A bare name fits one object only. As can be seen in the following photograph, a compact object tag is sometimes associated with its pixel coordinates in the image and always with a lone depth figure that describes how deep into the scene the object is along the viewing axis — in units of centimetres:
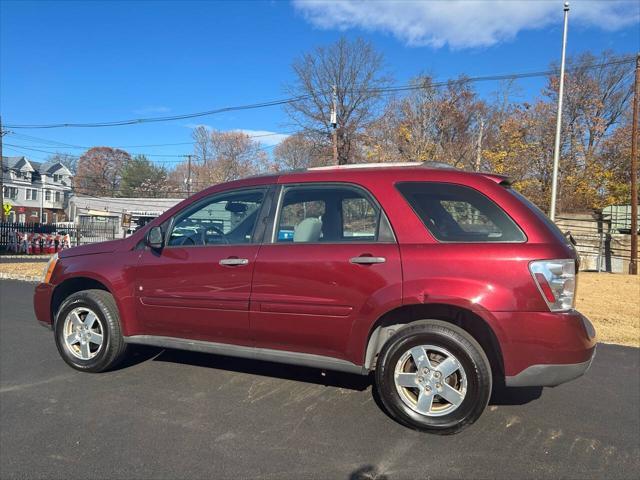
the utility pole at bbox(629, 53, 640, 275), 1848
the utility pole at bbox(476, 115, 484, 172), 2694
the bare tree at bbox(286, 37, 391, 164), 3027
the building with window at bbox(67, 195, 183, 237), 5251
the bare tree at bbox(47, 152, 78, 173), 8340
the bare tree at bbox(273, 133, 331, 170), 3047
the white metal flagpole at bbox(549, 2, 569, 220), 1550
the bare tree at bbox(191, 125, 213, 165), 5534
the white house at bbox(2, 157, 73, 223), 5991
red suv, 297
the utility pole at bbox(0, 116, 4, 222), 3180
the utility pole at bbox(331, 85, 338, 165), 2336
